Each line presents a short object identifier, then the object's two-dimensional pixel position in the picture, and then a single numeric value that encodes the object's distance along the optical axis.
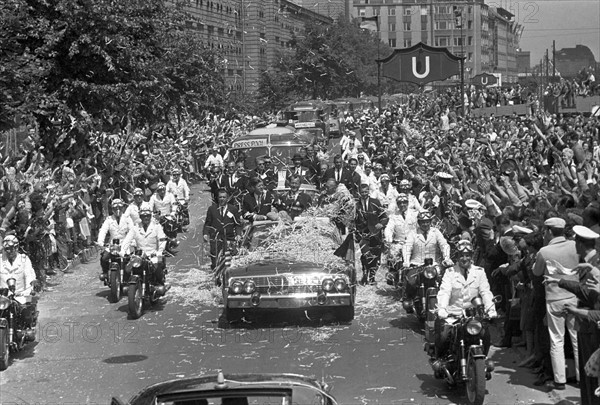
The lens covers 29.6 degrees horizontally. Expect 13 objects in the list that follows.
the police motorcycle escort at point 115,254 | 18.59
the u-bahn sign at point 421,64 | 41.50
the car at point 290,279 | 15.57
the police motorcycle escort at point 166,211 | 22.73
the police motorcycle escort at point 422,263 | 15.33
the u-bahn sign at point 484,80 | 67.61
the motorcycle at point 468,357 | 11.23
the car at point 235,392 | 6.90
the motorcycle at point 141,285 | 17.14
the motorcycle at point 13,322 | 13.95
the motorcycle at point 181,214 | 26.33
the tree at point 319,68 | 78.25
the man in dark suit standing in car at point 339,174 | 24.27
